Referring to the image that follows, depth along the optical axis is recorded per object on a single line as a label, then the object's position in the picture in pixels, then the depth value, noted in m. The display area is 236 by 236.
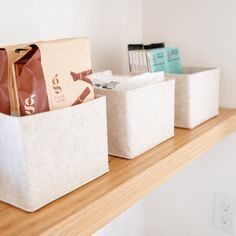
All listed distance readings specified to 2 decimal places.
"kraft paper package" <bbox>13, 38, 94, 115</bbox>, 0.45
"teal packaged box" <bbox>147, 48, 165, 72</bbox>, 0.76
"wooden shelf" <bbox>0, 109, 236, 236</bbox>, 0.44
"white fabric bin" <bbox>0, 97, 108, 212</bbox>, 0.44
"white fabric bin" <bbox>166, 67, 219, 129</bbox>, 0.77
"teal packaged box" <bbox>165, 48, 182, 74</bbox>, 0.82
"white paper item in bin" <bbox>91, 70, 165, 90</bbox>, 0.64
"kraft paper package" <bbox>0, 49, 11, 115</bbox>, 0.46
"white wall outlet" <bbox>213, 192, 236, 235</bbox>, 0.99
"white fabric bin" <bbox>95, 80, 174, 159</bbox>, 0.60
